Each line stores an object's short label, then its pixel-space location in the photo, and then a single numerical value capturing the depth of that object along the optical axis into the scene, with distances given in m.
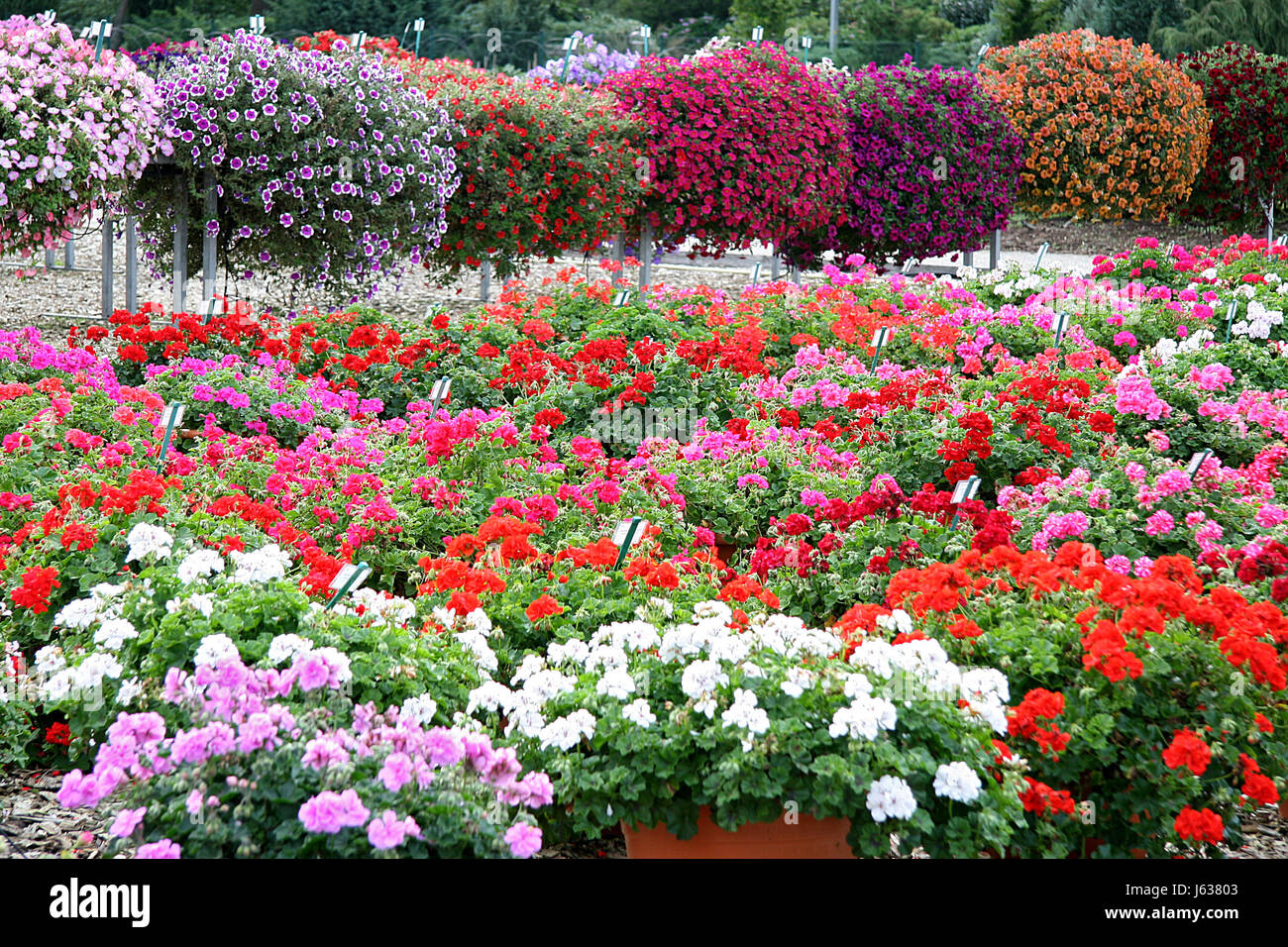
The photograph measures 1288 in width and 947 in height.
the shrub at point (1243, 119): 14.64
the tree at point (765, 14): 24.98
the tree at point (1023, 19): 22.11
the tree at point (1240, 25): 21.00
